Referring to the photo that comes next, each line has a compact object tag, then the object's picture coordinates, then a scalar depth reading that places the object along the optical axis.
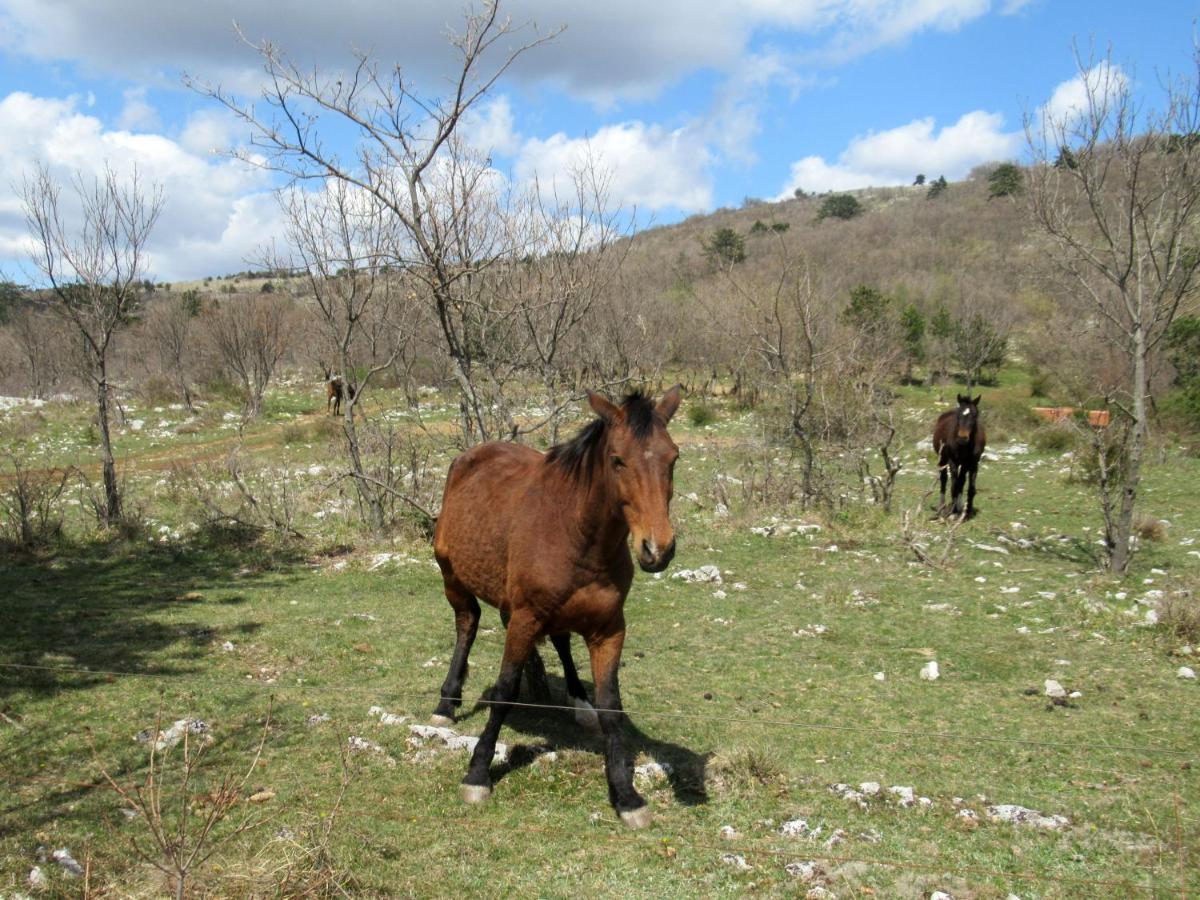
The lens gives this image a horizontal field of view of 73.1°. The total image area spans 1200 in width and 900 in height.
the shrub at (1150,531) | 11.03
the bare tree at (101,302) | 12.29
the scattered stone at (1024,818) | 4.13
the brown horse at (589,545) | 3.83
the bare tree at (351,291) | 11.85
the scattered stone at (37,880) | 3.31
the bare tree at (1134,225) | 9.06
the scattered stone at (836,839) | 3.92
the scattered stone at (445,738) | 5.04
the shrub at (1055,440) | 19.47
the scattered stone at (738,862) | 3.73
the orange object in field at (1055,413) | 16.23
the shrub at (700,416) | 27.31
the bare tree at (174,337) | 33.72
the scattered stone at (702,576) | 9.85
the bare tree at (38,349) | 35.97
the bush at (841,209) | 94.75
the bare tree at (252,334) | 30.80
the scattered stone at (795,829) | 4.03
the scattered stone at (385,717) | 5.40
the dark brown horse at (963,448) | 13.43
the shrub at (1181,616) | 7.10
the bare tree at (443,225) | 8.13
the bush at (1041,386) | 28.77
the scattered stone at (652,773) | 4.64
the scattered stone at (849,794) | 4.37
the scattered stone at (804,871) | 3.65
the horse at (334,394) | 27.06
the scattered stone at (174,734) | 4.84
